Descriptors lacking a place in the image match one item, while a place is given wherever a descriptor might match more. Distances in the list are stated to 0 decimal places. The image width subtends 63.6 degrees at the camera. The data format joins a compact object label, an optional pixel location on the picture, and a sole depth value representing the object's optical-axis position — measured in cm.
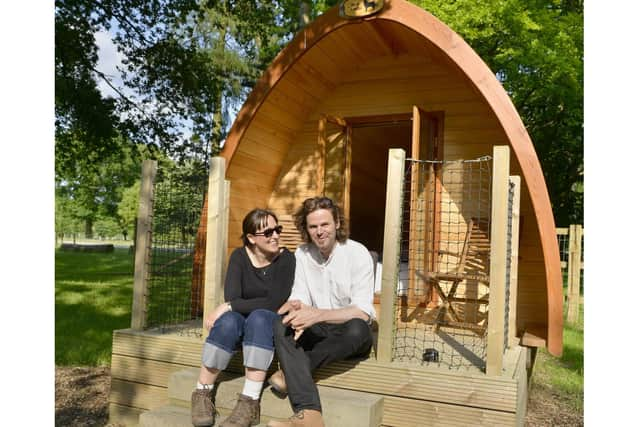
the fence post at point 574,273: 894
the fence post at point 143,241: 427
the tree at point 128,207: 3653
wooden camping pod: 446
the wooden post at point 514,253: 411
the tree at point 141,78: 749
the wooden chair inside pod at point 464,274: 479
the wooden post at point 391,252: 336
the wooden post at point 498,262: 313
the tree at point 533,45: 1165
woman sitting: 310
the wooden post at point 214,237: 385
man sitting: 297
